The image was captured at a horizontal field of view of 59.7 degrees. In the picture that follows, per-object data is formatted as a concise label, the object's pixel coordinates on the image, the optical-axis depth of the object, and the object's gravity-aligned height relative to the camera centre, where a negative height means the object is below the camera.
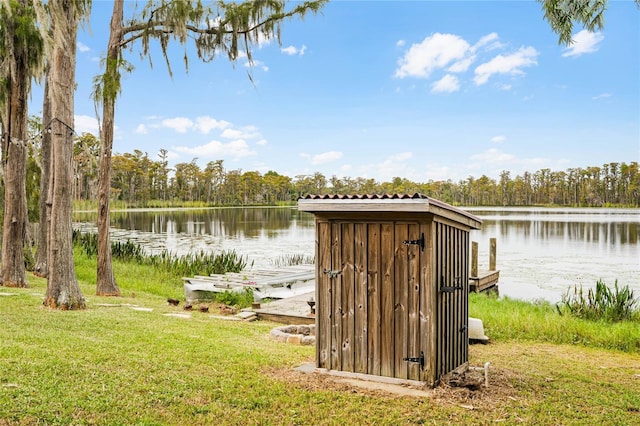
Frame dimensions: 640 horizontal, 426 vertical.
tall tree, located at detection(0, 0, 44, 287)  11.06 +2.02
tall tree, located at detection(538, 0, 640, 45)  5.61 +1.96
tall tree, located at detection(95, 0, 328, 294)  11.04 +3.62
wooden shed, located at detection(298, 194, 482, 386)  4.85 -0.71
